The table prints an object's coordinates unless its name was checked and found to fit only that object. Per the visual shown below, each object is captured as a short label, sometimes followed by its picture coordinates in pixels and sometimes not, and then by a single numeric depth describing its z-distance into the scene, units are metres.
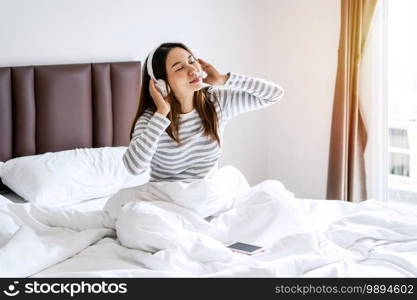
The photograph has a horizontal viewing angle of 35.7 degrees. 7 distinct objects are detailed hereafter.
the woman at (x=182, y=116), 2.40
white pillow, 2.77
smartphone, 2.04
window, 3.68
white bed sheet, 1.77
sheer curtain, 3.73
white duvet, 1.87
